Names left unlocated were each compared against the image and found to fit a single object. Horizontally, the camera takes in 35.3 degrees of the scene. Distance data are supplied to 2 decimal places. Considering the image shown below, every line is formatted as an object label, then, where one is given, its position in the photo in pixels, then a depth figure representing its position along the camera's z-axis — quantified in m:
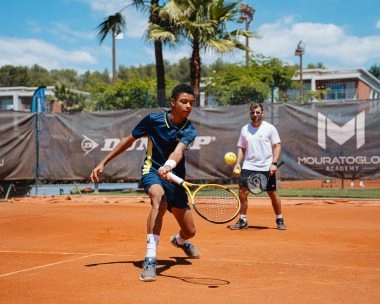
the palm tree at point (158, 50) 19.02
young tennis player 5.54
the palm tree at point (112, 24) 20.41
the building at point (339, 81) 50.88
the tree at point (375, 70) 84.62
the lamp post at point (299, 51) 44.06
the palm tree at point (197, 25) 18.36
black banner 13.77
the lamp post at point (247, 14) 43.66
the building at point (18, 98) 56.25
